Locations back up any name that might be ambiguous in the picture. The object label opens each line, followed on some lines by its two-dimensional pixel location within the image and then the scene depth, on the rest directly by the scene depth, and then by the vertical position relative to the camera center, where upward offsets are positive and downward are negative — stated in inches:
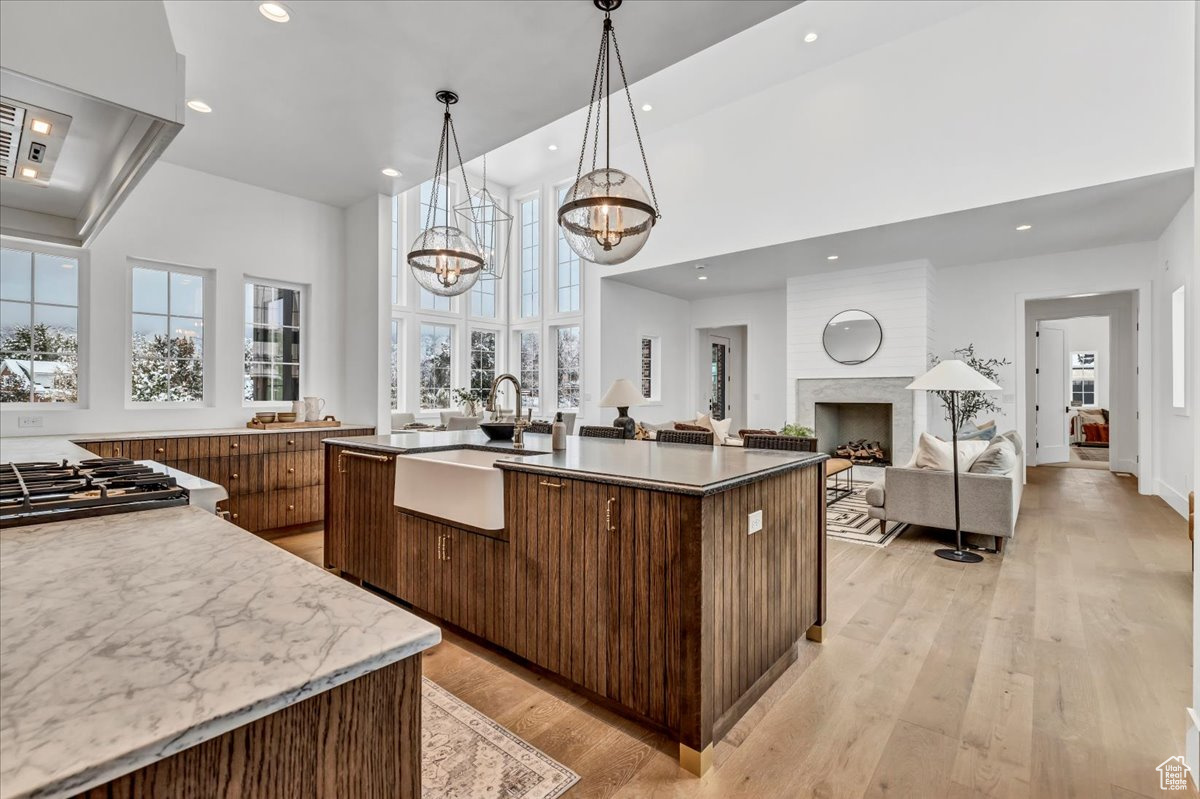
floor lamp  145.7 +4.7
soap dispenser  105.9 -7.2
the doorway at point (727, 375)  410.5 +19.9
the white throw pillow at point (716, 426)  243.8 -11.9
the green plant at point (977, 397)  265.9 +2.2
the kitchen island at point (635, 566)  68.1 -25.4
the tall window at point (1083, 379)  445.4 +19.2
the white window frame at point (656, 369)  358.9 +20.5
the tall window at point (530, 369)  363.6 +20.6
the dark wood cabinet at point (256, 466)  150.2 -21.1
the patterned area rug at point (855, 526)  168.4 -42.5
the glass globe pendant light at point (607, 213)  102.2 +37.3
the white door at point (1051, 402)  335.9 -0.2
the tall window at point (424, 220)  329.4 +106.3
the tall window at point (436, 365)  332.8 +20.8
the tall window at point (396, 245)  316.8 +91.1
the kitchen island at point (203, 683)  18.7 -11.5
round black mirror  275.1 +33.0
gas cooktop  46.8 -9.3
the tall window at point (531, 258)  366.0 +96.7
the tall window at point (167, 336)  169.6 +19.7
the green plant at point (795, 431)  240.4 -13.8
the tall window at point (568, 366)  342.6 +21.2
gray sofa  151.1 -29.5
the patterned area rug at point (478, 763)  64.0 -46.2
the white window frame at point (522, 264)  357.7 +92.1
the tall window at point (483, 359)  358.0 +26.6
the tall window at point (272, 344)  191.6 +19.6
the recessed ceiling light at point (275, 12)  98.4 +71.4
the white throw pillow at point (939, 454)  162.6 -16.3
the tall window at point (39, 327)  148.0 +19.6
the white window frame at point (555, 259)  349.4 +92.3
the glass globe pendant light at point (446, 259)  132.0 +34.9
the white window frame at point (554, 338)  350.3 +40.0
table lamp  173.0 +0.9
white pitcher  192.9 -4.0
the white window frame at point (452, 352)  324.2 +29.2
